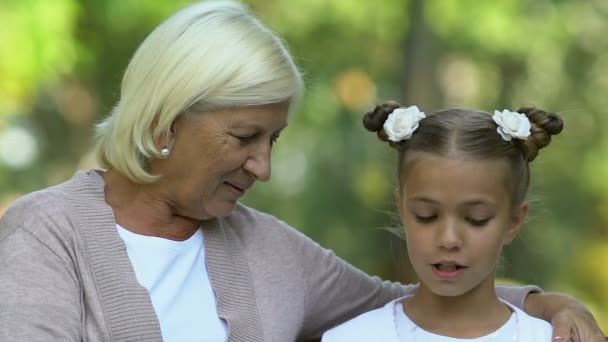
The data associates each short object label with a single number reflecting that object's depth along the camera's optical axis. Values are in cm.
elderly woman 505
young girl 499
